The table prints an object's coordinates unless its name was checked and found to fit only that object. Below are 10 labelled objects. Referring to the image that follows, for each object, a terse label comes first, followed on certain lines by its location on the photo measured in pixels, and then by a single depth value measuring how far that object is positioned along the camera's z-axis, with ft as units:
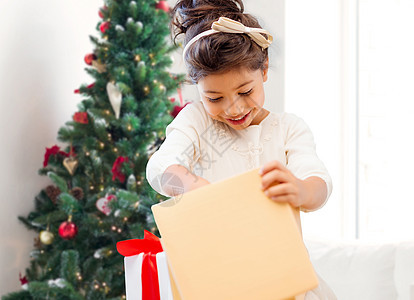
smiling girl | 3.11
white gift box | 3.46
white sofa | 5.41
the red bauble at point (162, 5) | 7.65
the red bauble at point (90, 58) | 7.57
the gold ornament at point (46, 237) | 7.51
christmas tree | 7.16
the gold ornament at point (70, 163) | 7.72
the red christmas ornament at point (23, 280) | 7.73
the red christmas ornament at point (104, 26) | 7.47
